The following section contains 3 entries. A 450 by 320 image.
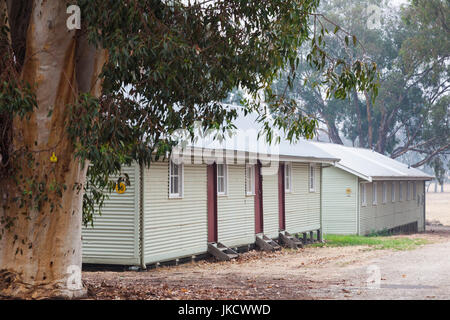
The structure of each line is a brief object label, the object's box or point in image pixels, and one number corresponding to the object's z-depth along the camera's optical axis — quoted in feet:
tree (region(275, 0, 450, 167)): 261.01
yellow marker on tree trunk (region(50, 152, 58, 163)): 57.16
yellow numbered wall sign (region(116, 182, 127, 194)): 90.70
